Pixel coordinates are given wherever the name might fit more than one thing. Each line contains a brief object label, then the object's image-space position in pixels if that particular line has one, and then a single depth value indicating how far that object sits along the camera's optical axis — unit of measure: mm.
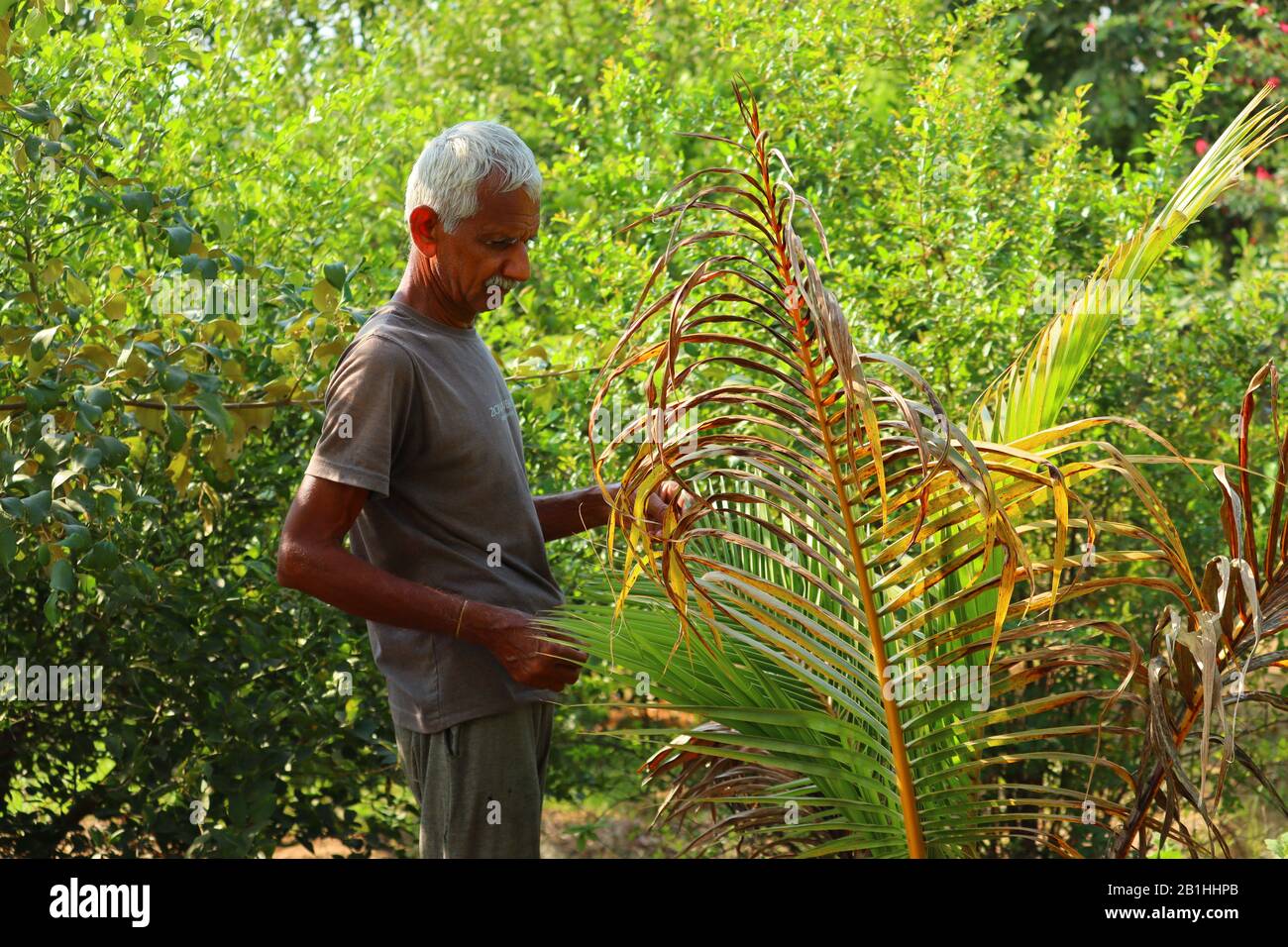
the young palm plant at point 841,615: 2008
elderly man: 2371
